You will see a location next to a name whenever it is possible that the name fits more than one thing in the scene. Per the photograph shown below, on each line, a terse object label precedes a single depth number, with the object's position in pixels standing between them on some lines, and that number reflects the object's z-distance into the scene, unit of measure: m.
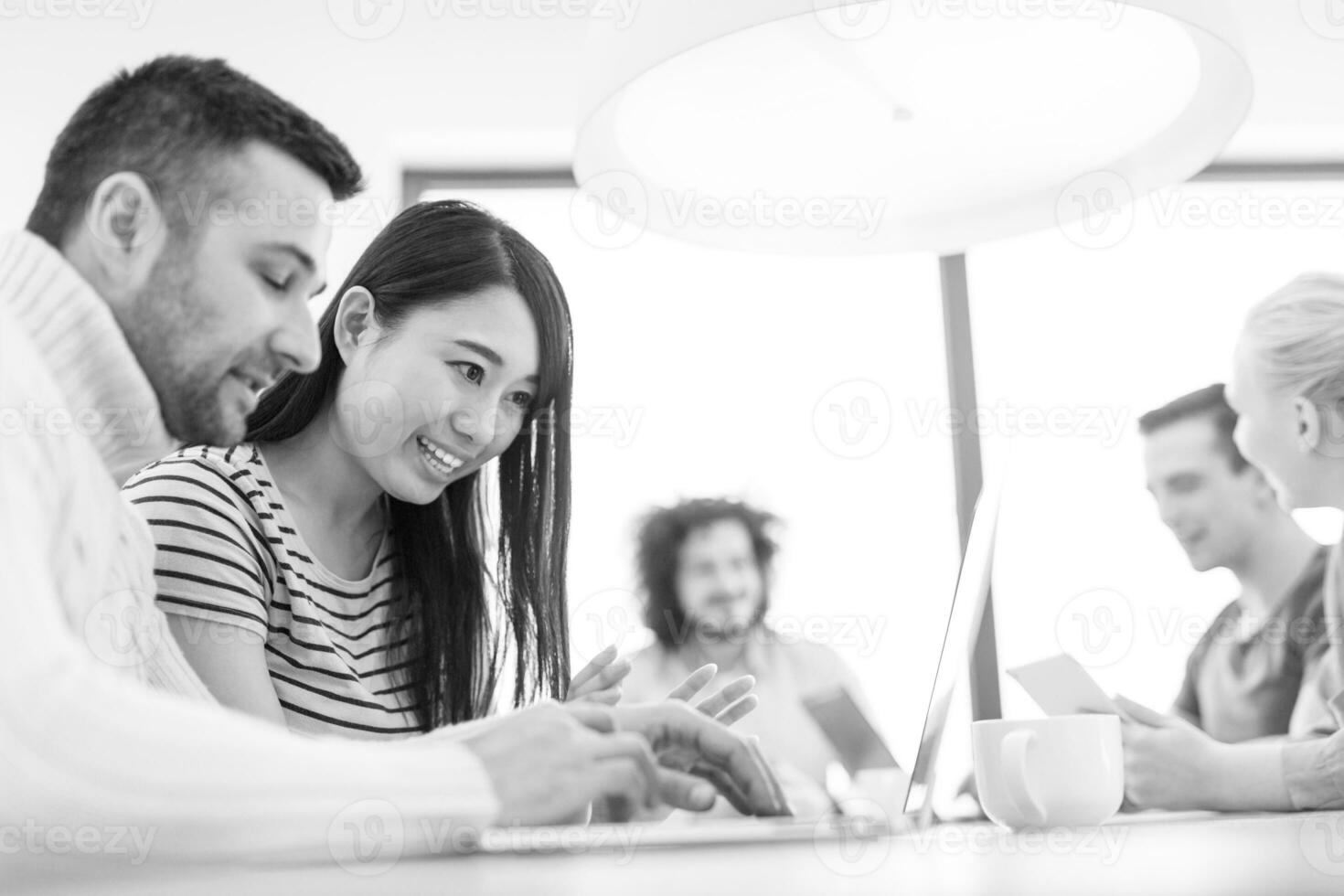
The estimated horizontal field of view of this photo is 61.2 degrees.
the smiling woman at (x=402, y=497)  0.81
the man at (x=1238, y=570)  1.58
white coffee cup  0.72
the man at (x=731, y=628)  2.10
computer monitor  0.74
